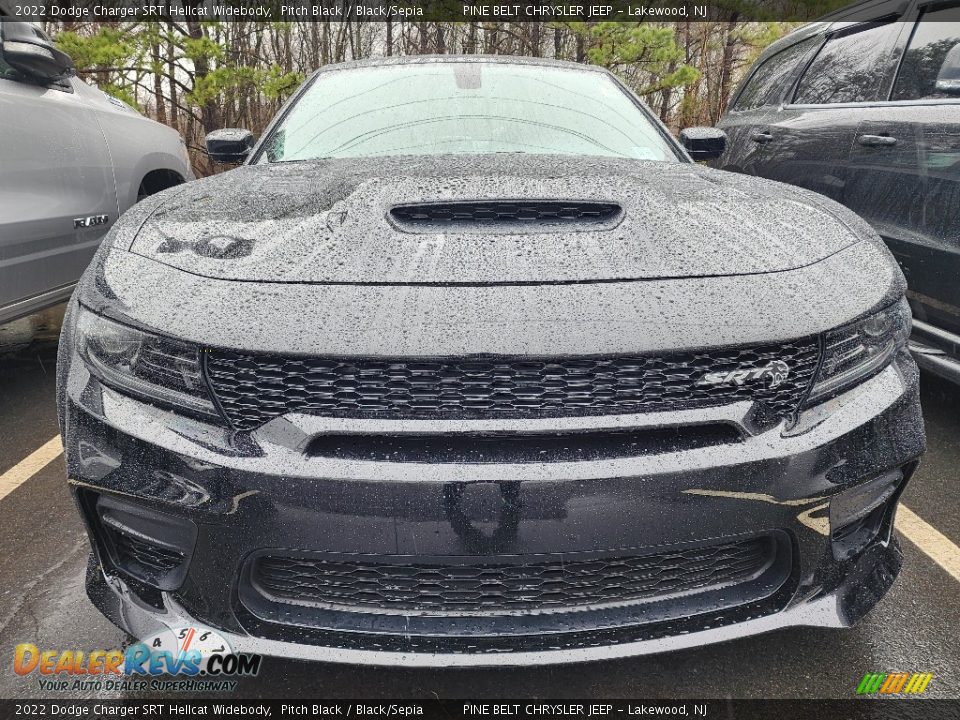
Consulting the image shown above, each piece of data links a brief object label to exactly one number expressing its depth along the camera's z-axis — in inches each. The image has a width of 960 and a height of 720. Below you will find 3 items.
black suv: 102.0
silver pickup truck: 109.7
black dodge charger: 44.7
